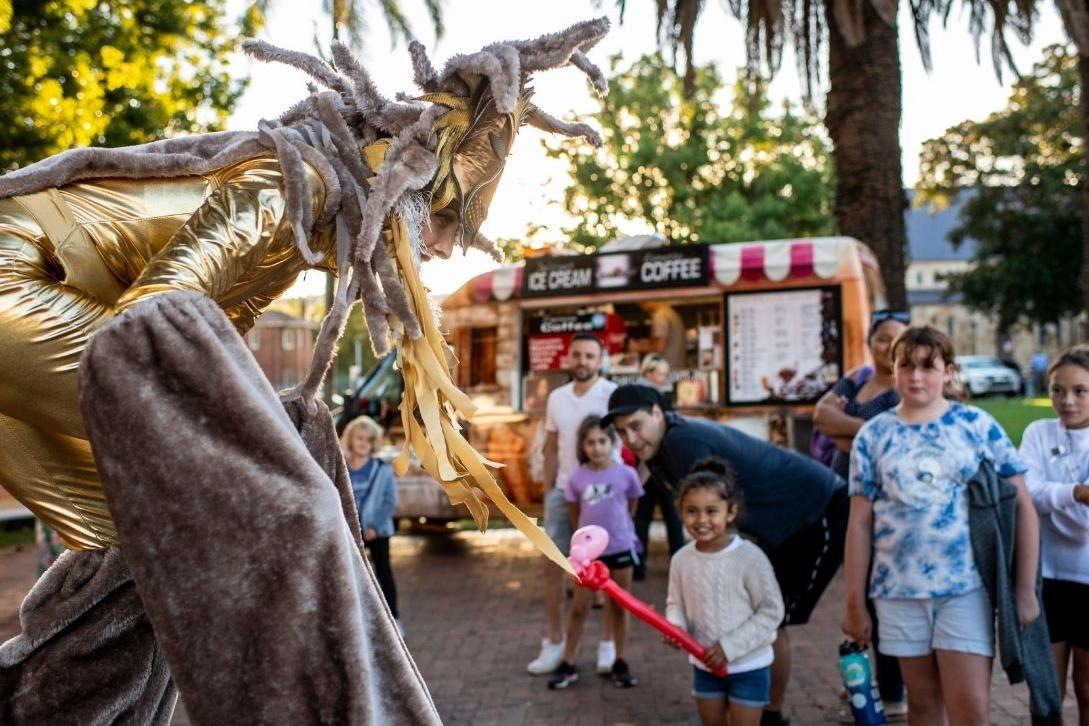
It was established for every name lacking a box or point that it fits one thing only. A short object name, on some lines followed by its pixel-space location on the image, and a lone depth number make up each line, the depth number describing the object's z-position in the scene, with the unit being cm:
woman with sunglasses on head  505
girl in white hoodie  413
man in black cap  457
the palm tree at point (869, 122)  1055
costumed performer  153
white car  3778
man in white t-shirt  667
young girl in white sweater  405
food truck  906
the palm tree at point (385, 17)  1182
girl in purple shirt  582
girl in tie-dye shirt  361
